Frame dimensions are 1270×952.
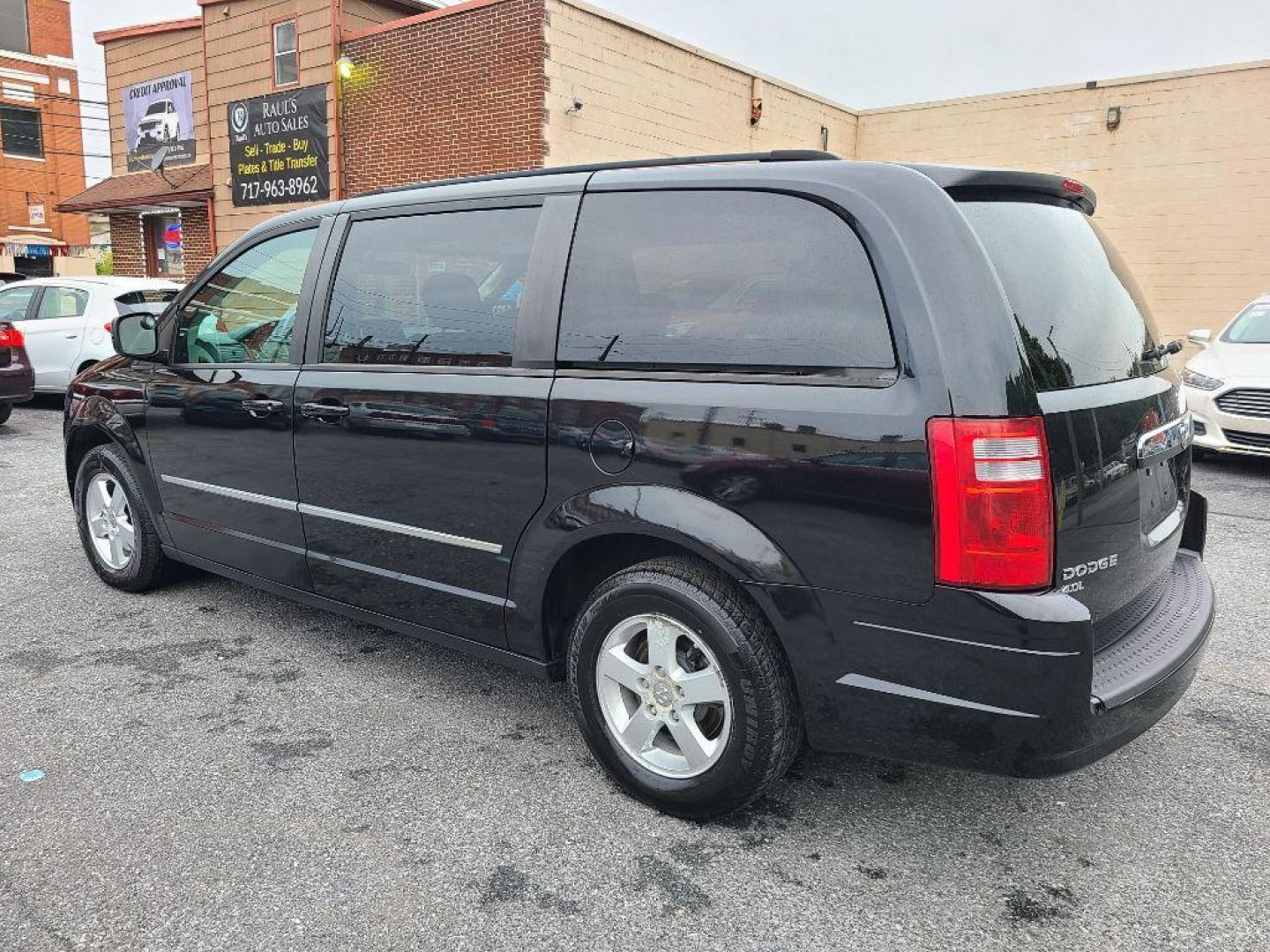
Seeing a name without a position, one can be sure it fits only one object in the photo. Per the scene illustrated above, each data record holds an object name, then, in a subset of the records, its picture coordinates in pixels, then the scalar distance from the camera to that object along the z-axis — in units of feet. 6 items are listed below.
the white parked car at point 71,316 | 35.86
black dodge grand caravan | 7.07
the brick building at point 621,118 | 41.22
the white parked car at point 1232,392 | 25.45
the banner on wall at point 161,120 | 56.80
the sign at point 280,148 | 49.24
